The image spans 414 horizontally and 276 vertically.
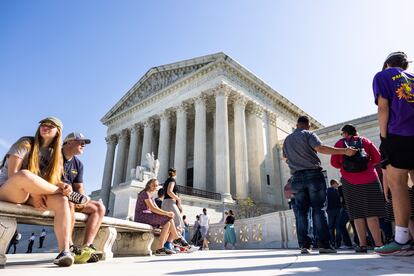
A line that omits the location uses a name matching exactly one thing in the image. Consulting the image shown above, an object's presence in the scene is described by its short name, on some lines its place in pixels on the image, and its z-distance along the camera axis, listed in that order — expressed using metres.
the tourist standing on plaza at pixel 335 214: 7.13
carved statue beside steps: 16.27
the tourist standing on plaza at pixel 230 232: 11.54
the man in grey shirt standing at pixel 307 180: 4.52
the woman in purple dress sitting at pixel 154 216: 5.97
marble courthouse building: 22.47
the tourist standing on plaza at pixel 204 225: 12.88
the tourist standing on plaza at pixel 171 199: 6.77
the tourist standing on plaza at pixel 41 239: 16.50
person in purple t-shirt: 3.06
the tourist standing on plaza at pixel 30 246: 15.29
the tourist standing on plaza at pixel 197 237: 13.09
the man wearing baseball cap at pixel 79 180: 3.57
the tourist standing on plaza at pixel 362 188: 4.57
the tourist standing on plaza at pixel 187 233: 14.18
